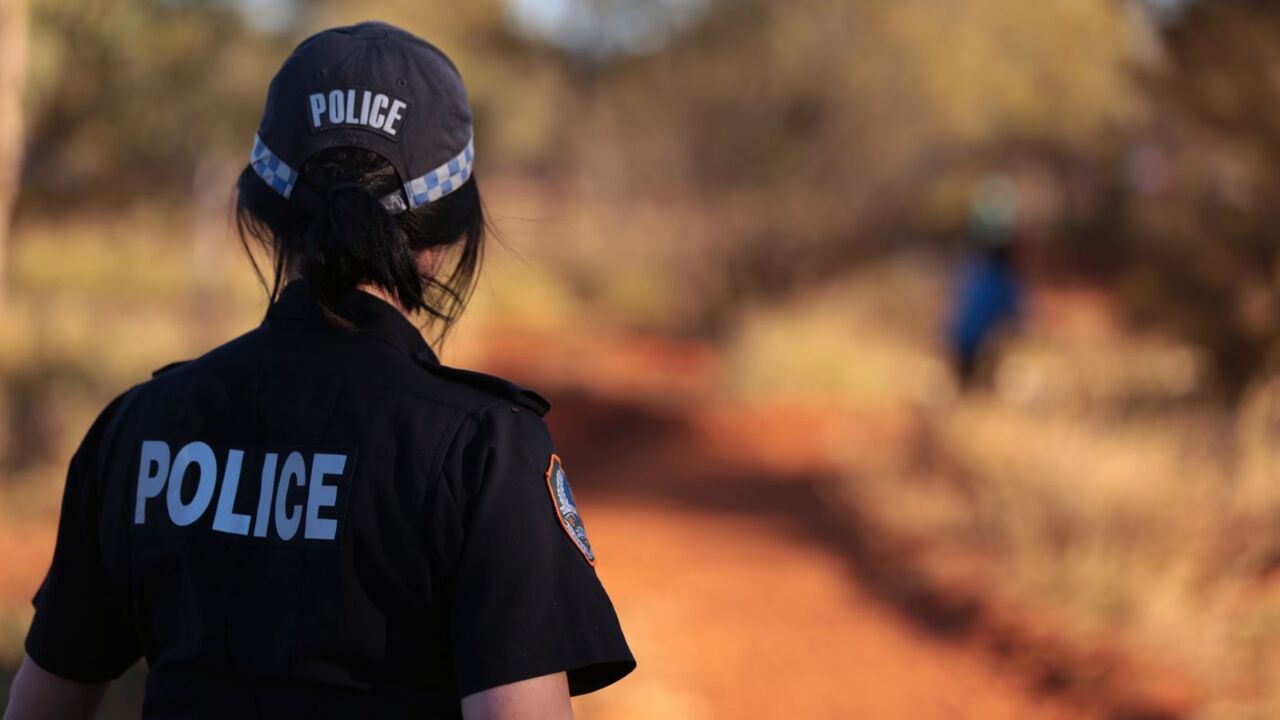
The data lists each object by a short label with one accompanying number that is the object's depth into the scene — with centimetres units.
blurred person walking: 1948
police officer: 303
